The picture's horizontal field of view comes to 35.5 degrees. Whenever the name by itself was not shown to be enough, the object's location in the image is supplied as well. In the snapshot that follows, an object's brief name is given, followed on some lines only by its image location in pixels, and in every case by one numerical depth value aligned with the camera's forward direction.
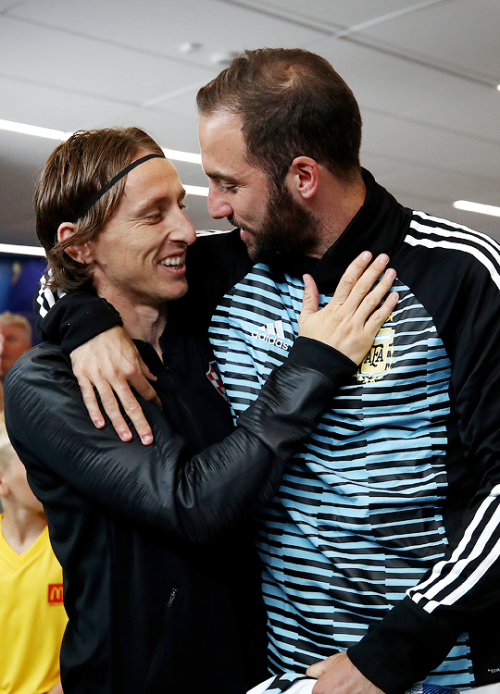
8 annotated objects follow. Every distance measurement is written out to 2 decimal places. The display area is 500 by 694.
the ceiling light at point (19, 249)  8.17
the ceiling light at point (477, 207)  7.62
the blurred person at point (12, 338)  4.22
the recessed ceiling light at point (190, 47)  3.96
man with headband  1.33
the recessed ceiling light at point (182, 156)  5.85
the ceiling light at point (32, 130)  5.12
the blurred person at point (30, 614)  2.16
